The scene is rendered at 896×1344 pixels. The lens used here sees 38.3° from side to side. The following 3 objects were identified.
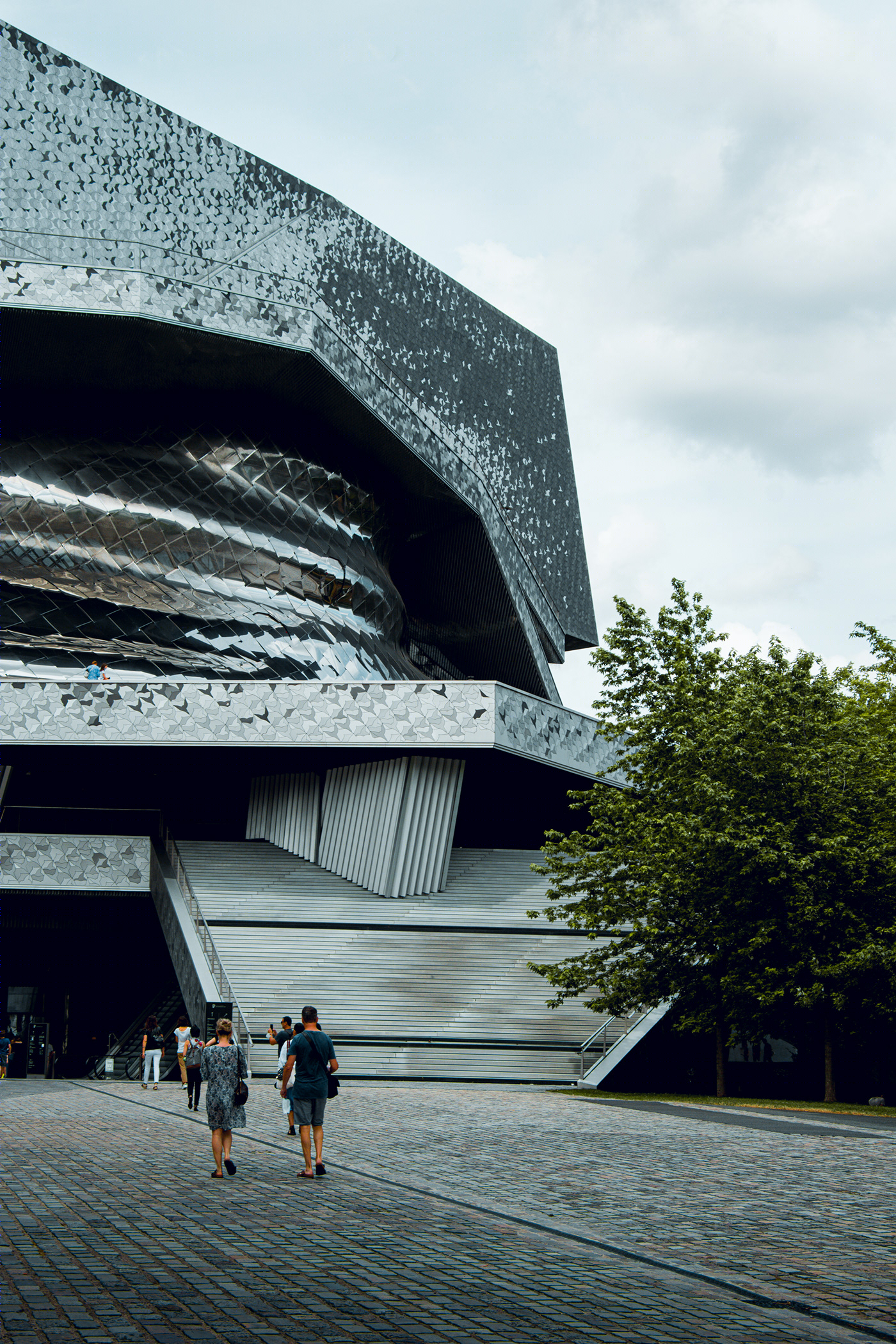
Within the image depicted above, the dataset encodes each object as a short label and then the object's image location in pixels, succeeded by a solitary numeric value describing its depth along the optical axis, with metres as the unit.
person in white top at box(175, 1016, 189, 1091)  22.28
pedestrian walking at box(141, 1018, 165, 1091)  24.58
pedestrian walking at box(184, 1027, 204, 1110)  18.97
